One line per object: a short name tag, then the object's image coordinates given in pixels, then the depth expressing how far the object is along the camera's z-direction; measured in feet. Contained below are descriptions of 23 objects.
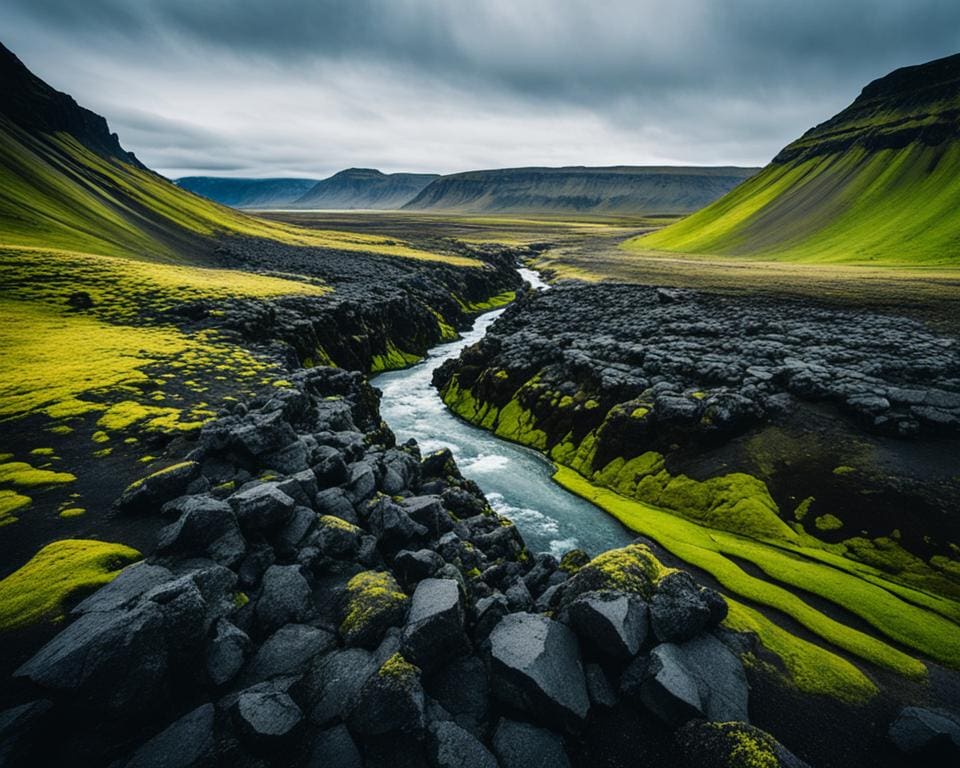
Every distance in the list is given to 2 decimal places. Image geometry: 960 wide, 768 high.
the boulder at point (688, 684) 29.25
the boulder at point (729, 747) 26.07
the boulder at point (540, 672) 28.96
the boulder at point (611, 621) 31.94
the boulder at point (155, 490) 42.11
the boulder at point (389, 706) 26.32
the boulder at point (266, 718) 24.31
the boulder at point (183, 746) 22.59
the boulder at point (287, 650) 29.14
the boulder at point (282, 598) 32.73
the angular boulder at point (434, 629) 30.32
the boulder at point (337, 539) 40.42
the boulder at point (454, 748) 25.93
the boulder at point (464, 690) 29.27
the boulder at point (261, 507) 38.40
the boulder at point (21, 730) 20.59
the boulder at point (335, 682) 27.25
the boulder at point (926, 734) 28.25
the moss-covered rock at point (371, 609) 31.65
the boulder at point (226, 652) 27.78
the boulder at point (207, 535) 35.06
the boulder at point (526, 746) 27.09
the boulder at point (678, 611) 33.94
